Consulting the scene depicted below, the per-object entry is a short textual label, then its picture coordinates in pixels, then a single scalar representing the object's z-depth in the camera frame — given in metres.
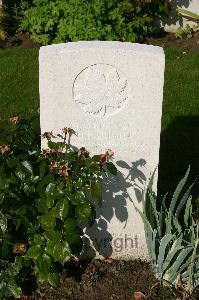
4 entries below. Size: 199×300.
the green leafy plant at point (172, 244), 3.16
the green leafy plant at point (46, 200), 3.11
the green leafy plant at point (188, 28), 7.30
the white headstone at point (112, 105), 3.07
